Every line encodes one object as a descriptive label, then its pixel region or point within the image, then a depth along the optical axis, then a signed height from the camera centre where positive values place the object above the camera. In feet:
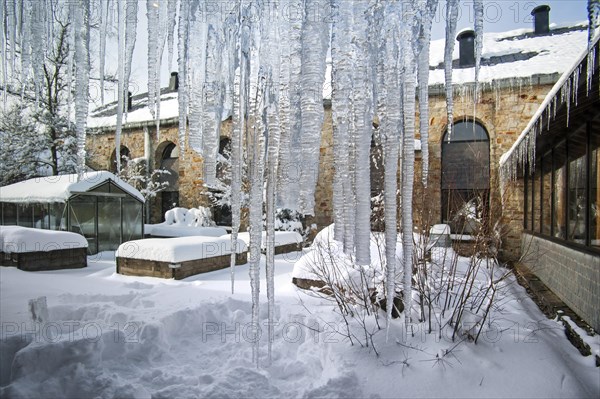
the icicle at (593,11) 4.21 +2.34
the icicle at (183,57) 5.31 +2.30
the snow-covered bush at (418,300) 10.20 -3.42
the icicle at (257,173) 5.25 +0.39
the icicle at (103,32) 5.64 +2.82
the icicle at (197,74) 5.38 +2.09
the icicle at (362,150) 4.96 +0.70
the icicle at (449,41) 4.96 +2.44
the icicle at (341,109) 4.89 +1.35
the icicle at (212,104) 5.45 +1.61
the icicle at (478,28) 4.92 +2.56
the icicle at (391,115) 4.84 +1.19
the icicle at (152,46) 5.36 +2.44
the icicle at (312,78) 4.81 +1.71
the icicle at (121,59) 5.68 +2.40
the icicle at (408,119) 4.82 +1.13
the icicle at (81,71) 5.29 +2.08
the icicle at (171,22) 5.34 +2.89
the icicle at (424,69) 4.92 +1.94
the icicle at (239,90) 5.20 +1.70
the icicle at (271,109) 5.05 +1.37
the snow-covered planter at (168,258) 19.07 -3.55
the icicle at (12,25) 6.14 +3.19
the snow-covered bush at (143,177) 43.11 +2.75
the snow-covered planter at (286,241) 29.02 -4.02
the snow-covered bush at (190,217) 38.37 -2.21
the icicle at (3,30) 6.25 +3.15
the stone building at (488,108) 28.32 +7.74
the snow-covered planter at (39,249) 19.71 -3.07
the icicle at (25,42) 6.14 +2.91
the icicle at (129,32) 5.49 +2.77
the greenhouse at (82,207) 27.89 -0.76
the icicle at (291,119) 4.91 +1.25
